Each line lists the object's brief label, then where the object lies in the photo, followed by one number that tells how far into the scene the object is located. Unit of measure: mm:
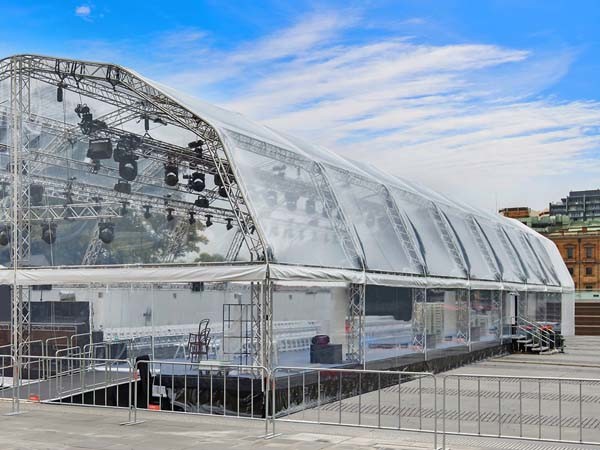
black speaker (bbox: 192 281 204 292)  17844
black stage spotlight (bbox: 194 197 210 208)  16703
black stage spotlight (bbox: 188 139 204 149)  16625
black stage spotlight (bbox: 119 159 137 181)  17484
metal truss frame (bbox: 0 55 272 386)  16375
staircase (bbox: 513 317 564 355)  31688
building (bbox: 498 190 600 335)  102688
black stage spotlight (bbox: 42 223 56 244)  17859
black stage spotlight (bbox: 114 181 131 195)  17391
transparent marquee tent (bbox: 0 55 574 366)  15500
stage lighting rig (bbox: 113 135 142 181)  17531
